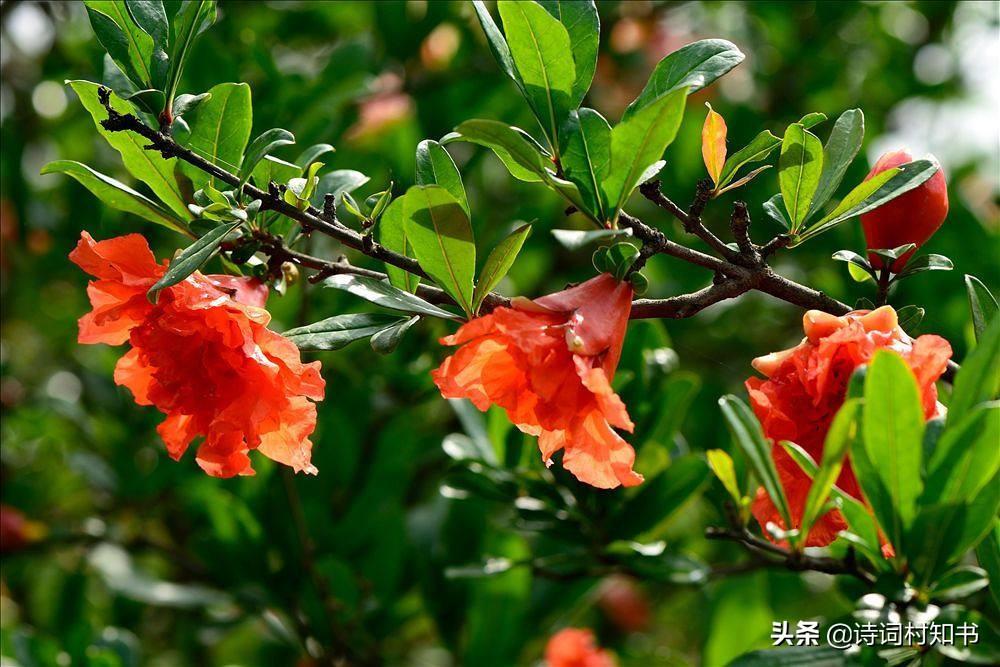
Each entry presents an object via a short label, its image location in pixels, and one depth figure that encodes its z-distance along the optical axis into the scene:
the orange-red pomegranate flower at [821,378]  0.76
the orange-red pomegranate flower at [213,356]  0.77
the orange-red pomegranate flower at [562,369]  0.76
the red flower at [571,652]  1.05
